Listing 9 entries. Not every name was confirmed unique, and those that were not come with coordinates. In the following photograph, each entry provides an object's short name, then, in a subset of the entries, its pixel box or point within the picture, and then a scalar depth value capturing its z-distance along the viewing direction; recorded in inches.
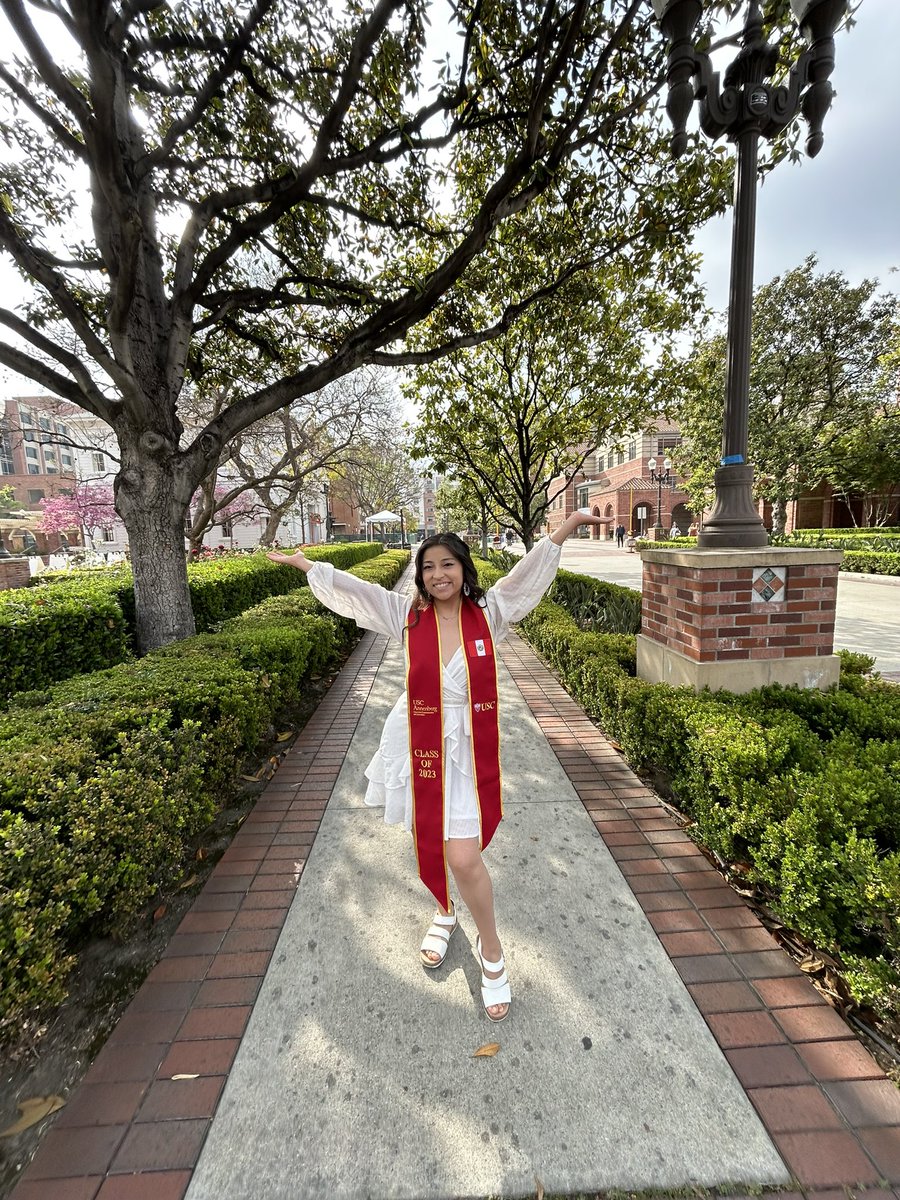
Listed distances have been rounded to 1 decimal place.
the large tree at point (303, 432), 466.6
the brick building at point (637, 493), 1702.8
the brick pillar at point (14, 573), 430.0
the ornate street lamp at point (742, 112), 110.9
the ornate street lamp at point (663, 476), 1128.0
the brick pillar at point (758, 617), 123.5
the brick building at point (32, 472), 2021.5
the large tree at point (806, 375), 637.3
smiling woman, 72.9
